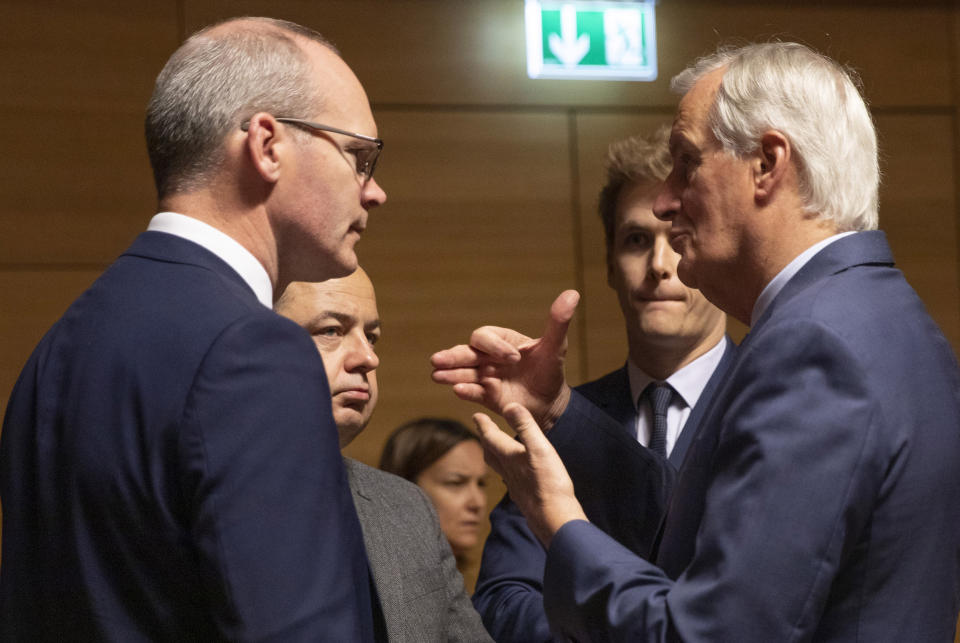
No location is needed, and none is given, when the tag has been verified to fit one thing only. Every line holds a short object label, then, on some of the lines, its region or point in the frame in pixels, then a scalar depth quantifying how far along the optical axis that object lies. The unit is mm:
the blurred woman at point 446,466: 4070
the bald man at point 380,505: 2043
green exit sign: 4465
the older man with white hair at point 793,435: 1357
